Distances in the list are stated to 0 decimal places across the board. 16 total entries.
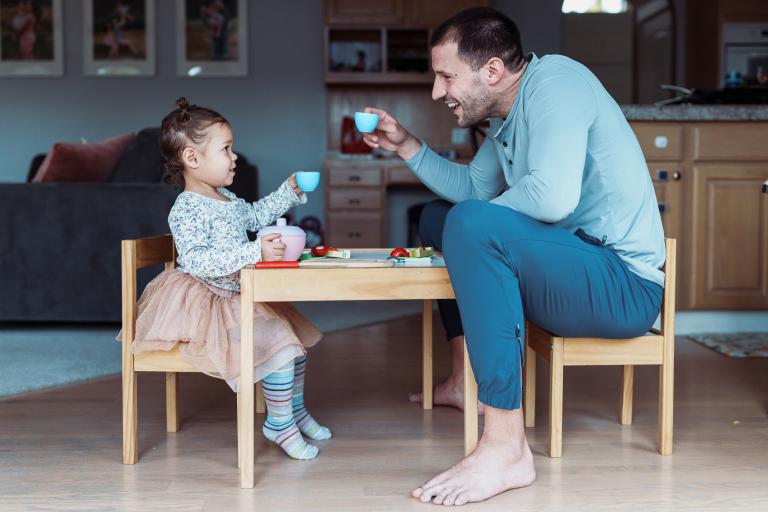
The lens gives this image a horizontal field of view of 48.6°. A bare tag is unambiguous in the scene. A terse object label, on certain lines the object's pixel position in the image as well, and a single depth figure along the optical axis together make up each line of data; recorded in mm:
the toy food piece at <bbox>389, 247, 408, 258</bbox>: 1907
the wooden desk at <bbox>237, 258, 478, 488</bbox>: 1695
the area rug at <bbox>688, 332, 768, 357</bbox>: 3182
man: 1649
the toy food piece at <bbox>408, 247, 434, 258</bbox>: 1931
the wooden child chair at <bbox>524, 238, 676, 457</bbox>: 1877
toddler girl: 1821
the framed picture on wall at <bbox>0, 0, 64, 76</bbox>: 6141
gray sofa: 3564
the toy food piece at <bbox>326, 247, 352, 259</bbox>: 1942
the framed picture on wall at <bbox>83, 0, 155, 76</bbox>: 6148
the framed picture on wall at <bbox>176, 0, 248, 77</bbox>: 6152
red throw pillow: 3918
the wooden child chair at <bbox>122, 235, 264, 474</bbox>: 1829
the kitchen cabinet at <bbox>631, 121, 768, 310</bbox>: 3486
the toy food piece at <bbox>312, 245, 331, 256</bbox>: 1951
